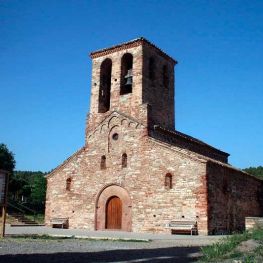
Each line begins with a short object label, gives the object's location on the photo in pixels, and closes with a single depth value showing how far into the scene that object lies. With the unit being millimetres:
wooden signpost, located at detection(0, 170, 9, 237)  13430
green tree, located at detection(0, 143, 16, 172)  40656
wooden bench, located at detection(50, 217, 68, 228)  21875
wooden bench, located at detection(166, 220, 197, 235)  16953
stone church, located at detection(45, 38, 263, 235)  17969
